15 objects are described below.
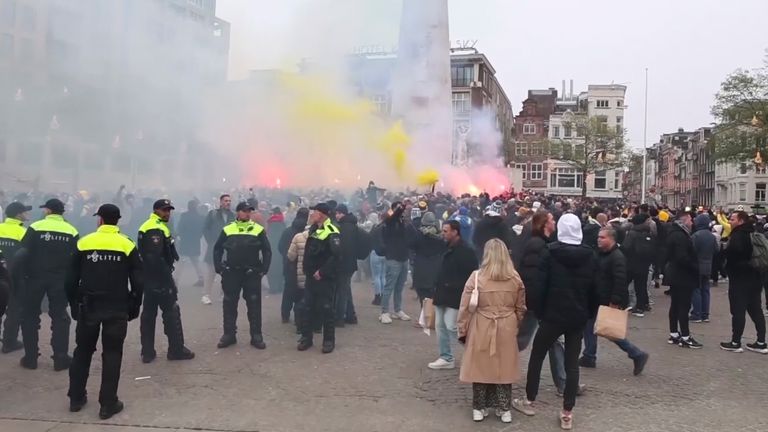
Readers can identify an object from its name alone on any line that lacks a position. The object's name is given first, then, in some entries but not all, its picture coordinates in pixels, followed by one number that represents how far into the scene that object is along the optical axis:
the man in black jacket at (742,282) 7.33
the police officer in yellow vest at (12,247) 6.75
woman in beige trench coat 4.81
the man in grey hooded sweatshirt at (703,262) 9.42
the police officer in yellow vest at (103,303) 5.01
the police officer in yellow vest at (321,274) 7.19
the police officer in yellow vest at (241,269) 7.20
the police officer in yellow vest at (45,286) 6.21
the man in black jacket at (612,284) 5.75
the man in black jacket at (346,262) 8.52
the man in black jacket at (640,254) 9.47
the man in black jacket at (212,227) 10.36
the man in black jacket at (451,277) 6.16
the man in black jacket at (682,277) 7.55
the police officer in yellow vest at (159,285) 6.50
